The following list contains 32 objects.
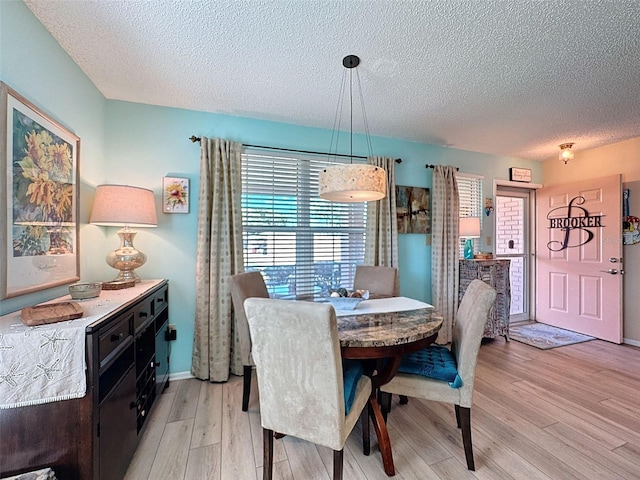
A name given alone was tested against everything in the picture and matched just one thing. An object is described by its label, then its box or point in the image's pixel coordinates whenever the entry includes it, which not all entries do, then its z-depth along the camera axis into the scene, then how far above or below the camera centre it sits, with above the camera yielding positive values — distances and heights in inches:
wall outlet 97.9 -32.7
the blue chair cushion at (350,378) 54.7 -29.4
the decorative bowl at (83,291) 62.4 -11.4
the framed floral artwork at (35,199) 52.1 +8.5
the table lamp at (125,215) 76.4 +6.8
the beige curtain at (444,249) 135.4 -4.7
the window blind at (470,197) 151.6 +22.7
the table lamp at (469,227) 134.7 +5.7
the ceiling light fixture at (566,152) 135.0 +41.3
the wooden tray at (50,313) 45.4 -12.3
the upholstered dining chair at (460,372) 61.5 -30.2
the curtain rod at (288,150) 101.2 +36.1
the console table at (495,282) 134.0 -20.5
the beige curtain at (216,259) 99.5 -7.1
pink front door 134.1 -9.2
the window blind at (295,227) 111.7 +5.1
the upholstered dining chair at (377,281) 99.8 -15.0
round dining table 56.4 -19.8
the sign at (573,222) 142.9 +8.8
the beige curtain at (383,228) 124.0 +5.0
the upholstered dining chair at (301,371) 46.9 -22.8
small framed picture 100.2 +15.8
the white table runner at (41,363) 41.0 -18.3
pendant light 68.3 +14.2
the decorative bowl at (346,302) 75.4 -16.8
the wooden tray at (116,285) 75.7 -12.1
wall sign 161.3 +37.0
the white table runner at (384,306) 74.4 -18.8
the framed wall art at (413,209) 134.3 +14.3
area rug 134.2 -48.8
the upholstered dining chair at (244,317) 79.0 -22.0
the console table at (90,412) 42.5 -28.0
